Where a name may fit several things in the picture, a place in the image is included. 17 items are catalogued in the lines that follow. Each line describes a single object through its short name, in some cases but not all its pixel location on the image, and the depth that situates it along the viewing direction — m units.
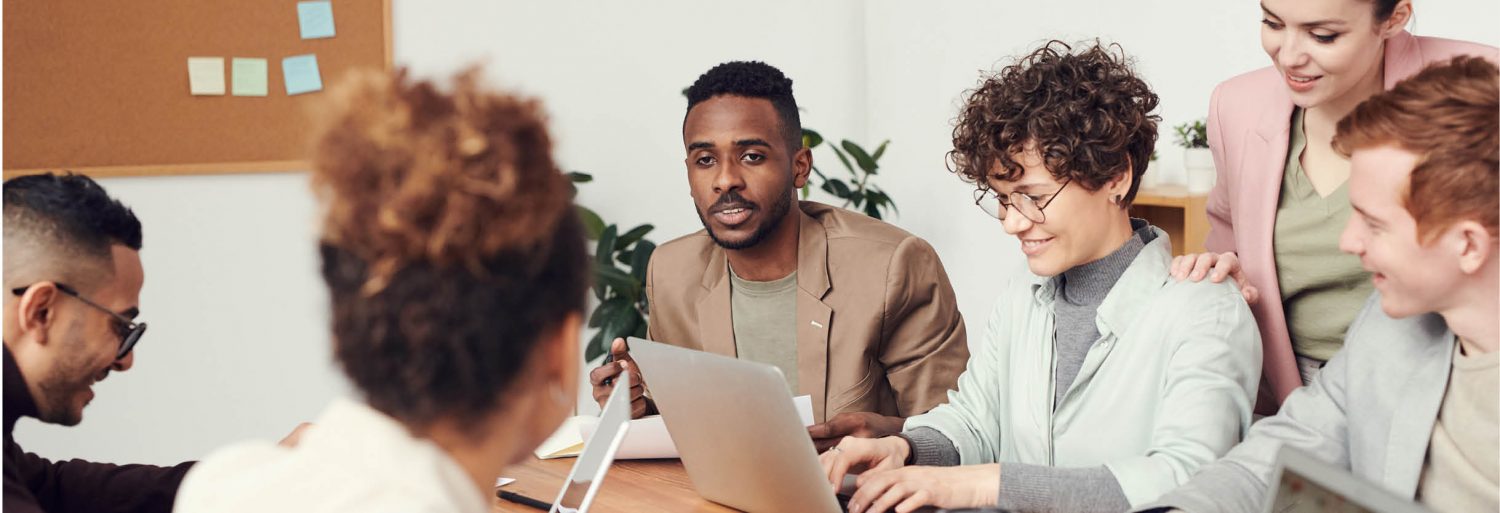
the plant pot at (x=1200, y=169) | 2.94
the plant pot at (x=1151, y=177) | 3.24
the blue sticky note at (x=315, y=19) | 3.67
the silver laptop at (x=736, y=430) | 1.46
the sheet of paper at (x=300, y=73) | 3.68
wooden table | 1.72
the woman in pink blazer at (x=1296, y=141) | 1.74
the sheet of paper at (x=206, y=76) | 3.61
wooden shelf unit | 2.89
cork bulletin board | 3.48
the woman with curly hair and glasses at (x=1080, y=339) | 1.57
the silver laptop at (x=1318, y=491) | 0.96
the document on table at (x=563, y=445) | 1.96
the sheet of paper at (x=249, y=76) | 3.64
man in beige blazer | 2.25
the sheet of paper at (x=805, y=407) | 1.93
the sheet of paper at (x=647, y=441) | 1.88
